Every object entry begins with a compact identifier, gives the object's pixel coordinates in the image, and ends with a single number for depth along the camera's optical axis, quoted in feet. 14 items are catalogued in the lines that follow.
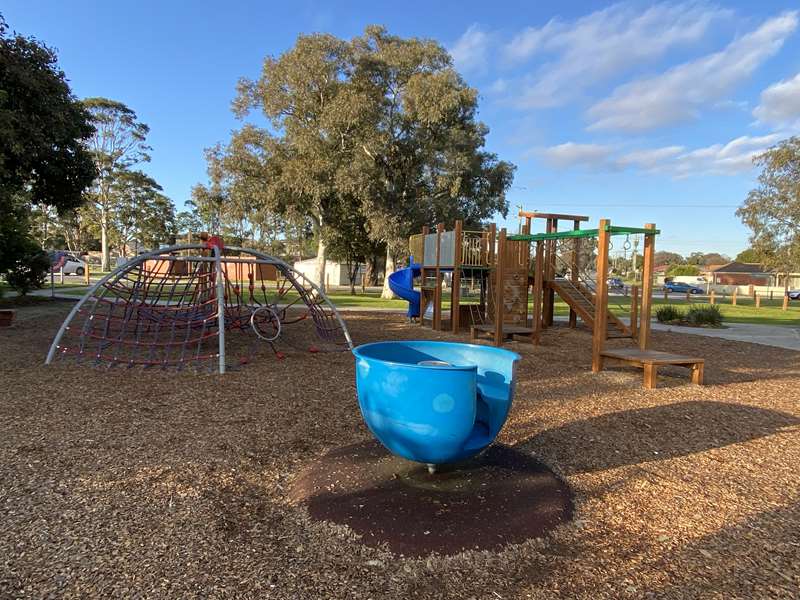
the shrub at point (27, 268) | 57.72
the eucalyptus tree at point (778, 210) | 85.30
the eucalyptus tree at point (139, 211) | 172.24
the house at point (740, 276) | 303.27
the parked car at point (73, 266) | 144.25
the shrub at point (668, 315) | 59.36
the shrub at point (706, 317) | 55.77
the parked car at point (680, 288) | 208.42
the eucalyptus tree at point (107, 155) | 148.87
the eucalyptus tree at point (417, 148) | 80.12
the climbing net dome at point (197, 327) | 26.22
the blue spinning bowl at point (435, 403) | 10.10
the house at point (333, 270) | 172.96
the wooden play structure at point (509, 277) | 35.42
